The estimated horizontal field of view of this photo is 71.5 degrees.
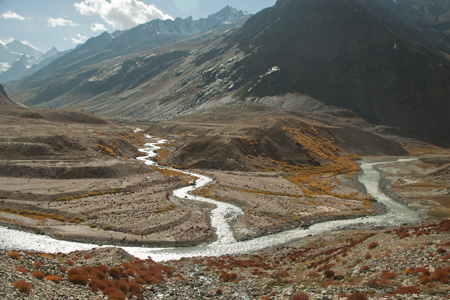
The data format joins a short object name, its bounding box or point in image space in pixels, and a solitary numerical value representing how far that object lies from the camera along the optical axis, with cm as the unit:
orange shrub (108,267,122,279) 2853
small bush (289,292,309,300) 2224
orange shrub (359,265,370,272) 2730
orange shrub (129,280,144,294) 2630
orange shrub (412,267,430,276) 2245
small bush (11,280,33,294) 2020
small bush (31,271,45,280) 2374
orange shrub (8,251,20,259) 2616
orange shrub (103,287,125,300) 2366
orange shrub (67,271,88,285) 2486
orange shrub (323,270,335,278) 2797
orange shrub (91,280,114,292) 2442
